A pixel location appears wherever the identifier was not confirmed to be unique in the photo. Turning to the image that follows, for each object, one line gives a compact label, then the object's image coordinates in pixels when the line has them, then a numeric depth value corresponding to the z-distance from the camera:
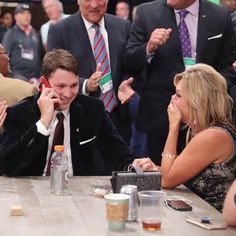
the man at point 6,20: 11.60
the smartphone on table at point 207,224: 2.82
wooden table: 2.74
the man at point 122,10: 10.74
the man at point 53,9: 9.68
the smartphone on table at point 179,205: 3.11
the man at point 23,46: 9.81
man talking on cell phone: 3.76
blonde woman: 3.46
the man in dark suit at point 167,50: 4.67
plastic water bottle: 3.37
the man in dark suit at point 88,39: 4.90
